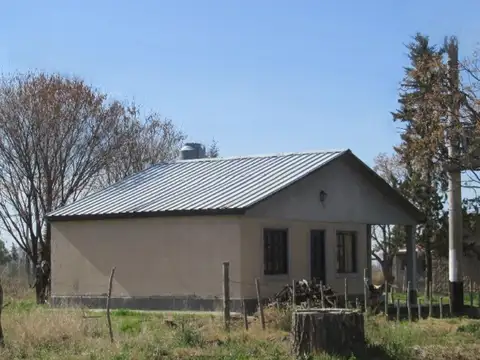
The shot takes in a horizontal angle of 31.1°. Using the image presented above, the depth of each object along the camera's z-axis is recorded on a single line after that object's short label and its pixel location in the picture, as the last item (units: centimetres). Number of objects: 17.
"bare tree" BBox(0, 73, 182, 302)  3238
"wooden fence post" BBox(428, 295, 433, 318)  2172
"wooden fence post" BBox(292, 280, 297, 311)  1795
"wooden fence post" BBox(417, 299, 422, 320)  2085
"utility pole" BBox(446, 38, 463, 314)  2230
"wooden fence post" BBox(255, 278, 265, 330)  1615
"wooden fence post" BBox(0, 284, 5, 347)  1423
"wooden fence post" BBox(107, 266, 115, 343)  1473
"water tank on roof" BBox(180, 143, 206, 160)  3238
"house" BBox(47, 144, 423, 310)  2261
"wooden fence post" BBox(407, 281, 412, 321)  1955
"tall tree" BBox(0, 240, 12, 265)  5540
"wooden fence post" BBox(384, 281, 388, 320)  1984
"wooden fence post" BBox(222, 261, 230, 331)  1683
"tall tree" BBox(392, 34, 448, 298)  1925
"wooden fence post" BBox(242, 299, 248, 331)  1620
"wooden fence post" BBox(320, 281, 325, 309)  1754
